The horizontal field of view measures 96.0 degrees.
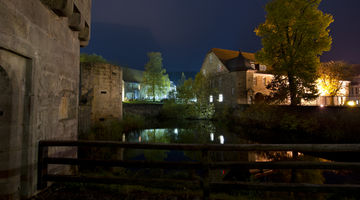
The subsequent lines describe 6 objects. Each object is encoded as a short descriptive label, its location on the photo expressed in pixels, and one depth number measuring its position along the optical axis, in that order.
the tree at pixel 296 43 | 13.50
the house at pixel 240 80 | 23.44
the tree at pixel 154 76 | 32.94
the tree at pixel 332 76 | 18.75
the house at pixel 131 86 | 43.19
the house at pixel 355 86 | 25.24
